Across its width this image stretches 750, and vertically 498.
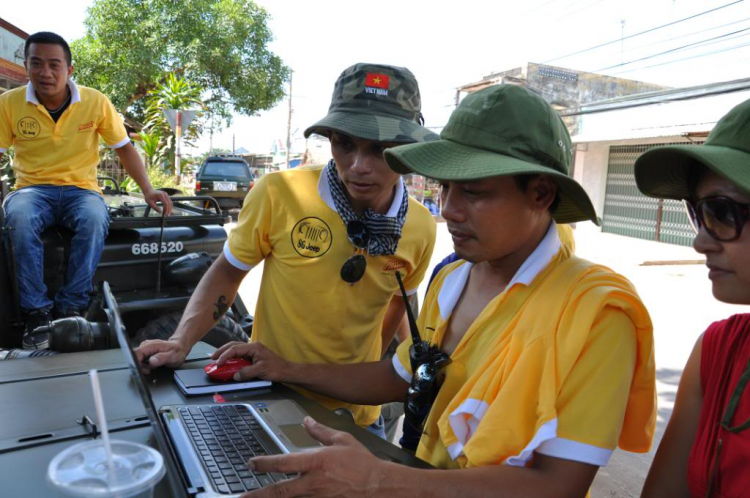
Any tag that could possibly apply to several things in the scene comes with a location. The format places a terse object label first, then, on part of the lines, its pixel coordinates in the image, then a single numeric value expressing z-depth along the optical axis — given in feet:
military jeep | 11.67
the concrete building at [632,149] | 51.55
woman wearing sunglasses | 3.74
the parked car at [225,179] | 52.60
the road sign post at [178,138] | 33.29
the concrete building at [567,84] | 74.23
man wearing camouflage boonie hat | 6.82
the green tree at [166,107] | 48.32
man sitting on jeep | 11.53
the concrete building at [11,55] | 52.15
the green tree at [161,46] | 66.95
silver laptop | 3.60
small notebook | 5.24
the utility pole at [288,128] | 107.78
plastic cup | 2.77
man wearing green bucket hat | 3.67
